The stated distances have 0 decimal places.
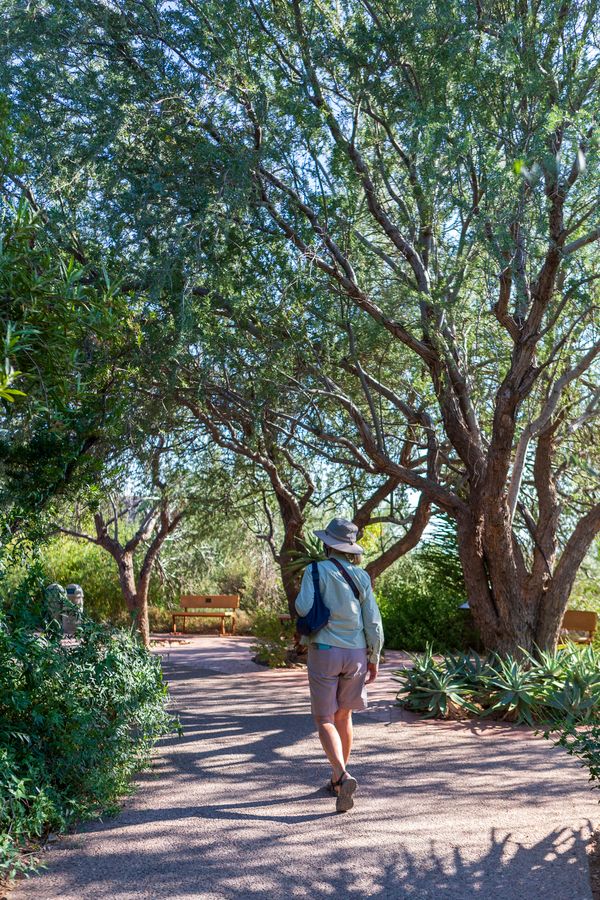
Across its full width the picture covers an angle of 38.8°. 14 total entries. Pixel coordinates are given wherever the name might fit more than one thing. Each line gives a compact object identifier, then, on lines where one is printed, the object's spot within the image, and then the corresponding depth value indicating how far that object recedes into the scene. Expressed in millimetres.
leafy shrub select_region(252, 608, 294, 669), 13922
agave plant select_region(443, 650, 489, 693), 9656
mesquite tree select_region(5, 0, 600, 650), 8078
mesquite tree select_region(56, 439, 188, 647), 14703
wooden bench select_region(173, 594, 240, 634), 20391
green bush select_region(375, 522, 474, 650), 16609
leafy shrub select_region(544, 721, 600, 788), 4336
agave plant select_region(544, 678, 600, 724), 8406
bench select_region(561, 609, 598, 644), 14500
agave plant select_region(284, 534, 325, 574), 13031
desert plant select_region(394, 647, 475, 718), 9078
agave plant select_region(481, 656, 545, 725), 8734
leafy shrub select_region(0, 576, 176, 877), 4602
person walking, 5660
